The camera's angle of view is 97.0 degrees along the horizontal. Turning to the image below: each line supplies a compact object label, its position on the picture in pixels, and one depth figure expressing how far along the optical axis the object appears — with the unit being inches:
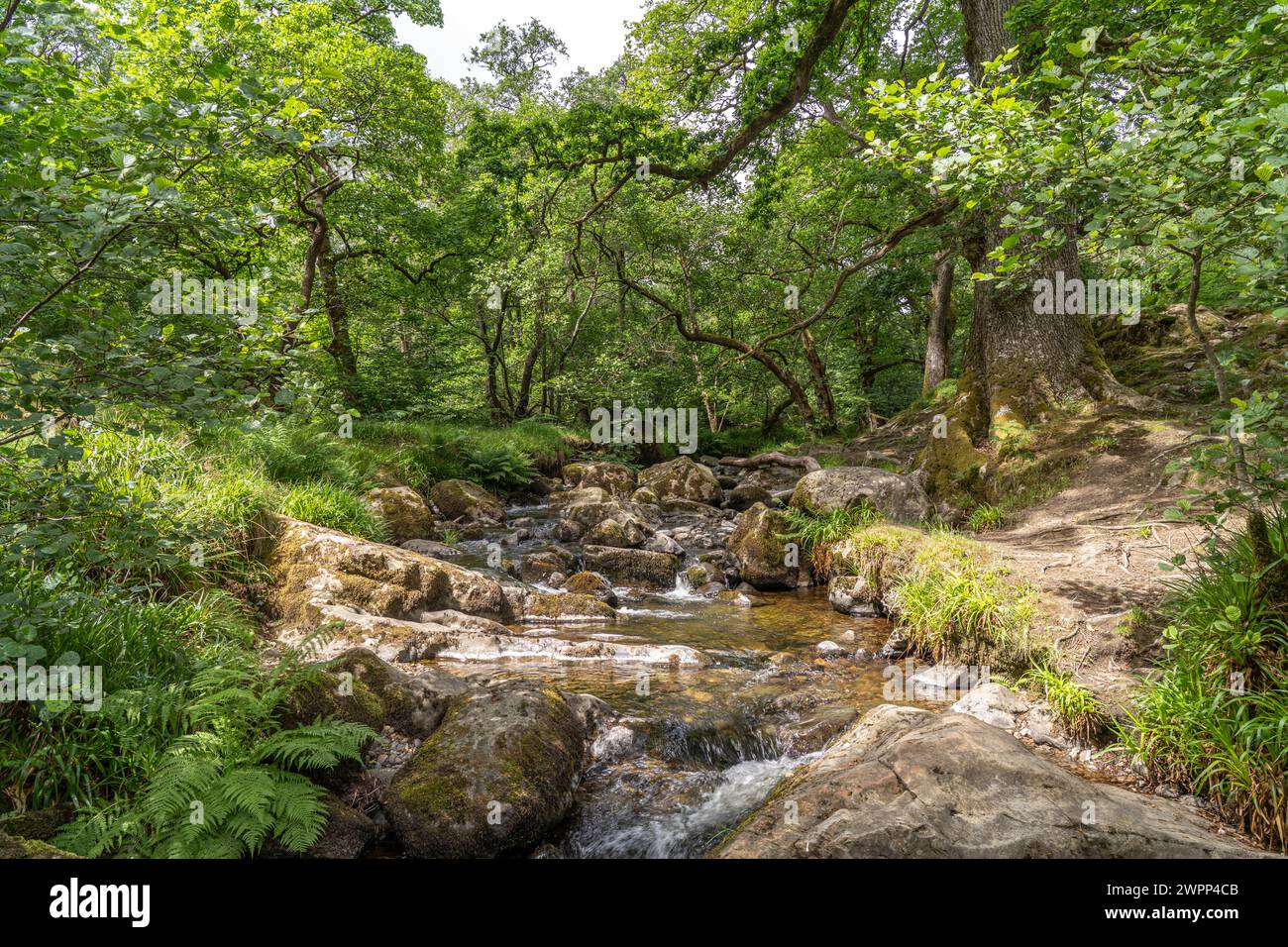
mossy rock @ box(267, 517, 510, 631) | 259.8
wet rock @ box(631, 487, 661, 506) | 655.8
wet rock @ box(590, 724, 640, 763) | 189.5
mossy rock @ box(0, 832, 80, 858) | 94.5
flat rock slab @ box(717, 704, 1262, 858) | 105.5
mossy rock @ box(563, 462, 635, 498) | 713.6
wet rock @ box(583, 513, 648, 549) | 481.1
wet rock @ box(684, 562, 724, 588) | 408.2
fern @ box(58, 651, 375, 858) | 115.4
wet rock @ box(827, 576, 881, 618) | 332.2
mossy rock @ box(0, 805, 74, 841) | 115.2
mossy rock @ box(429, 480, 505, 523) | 557.0
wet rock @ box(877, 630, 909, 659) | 270.7
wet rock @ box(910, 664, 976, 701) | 225.9
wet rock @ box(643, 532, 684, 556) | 471.8
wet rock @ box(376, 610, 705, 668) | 253.1
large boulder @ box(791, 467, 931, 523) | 383.6
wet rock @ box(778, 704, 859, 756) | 198.7
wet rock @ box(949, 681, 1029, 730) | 187.3
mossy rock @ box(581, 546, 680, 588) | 416.5
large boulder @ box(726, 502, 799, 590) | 398.0
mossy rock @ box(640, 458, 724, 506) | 677.3
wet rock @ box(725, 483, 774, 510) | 636.0
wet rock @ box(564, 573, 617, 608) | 377.4
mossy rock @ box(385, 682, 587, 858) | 141.4
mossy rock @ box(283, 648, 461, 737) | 166.2
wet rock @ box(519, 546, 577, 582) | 406.3
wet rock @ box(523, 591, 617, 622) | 332.5
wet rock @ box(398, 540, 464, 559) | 410.9
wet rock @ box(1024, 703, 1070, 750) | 176.7
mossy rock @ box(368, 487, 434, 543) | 434.9
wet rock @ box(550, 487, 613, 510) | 561.2
